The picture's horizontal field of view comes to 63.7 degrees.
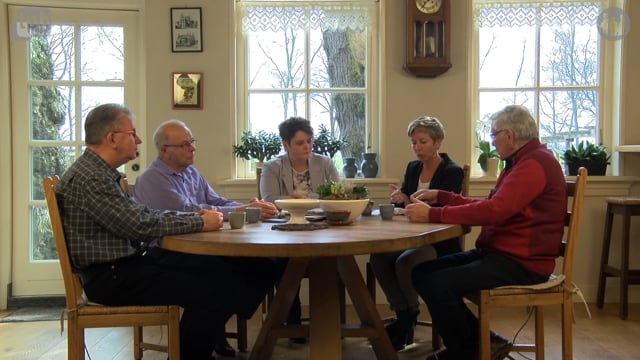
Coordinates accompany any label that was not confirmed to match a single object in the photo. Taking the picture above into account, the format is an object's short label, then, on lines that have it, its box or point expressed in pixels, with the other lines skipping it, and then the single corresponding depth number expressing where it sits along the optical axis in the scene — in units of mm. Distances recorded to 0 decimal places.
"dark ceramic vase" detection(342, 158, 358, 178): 3398
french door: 3439
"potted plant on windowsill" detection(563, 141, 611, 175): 3367
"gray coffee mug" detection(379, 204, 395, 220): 2033
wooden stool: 3057
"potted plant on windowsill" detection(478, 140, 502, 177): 3410
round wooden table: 1437
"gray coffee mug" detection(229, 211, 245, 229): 1790
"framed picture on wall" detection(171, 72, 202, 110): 3330
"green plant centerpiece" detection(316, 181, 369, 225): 1838
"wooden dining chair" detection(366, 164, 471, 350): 2668
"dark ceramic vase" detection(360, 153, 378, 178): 3379
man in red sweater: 1818
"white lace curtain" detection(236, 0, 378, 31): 3445
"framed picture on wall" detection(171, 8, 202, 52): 3318
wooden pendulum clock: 3254
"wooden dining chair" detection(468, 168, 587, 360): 1834
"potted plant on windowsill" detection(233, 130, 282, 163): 3297
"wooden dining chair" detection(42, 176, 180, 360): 1694
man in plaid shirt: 1647
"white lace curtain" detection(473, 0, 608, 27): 3492
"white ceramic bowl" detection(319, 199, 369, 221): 1834
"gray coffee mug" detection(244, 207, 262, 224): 1987
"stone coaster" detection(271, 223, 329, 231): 1733
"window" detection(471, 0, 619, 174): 3557
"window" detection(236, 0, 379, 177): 3527
